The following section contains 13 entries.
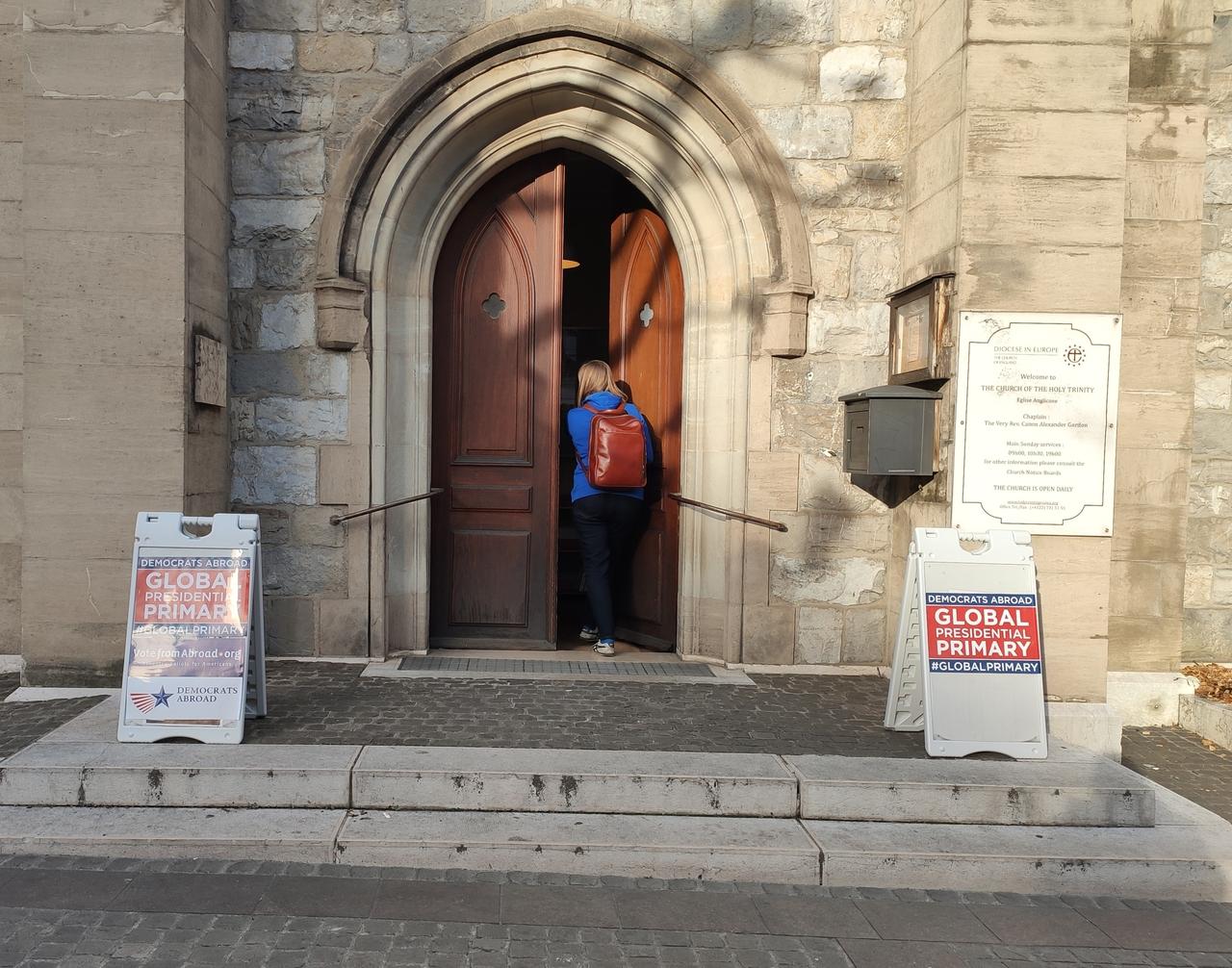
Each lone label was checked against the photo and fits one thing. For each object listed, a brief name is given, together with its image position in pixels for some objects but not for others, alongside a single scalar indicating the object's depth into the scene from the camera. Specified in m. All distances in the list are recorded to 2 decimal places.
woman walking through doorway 5.85
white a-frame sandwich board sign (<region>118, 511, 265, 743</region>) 3.97
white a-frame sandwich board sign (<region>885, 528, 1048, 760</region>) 4.07
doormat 5.37
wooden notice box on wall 4.84
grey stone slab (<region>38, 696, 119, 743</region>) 3.98
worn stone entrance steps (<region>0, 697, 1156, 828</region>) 3.66
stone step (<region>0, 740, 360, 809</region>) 3.65
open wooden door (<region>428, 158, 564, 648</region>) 6.07
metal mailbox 4.89
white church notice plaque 4.73
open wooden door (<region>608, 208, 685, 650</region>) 6.20
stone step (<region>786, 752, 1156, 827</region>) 3.71
